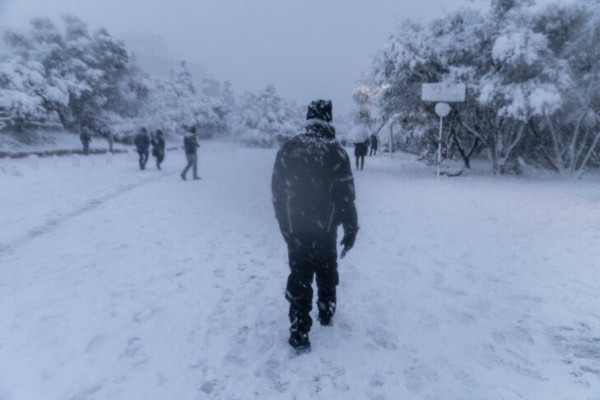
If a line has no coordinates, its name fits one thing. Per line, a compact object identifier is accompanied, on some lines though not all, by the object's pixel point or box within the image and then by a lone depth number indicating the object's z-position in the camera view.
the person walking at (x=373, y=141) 33.38
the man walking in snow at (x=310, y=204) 3.54
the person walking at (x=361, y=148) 19.43
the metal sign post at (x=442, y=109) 14.44
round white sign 14.44
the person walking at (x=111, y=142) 29.39
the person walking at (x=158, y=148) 17.51
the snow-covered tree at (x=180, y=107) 45.94
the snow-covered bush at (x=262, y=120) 55.62
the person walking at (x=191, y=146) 13.84
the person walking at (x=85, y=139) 26.22
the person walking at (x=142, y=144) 16.94
